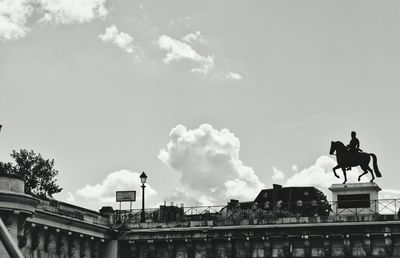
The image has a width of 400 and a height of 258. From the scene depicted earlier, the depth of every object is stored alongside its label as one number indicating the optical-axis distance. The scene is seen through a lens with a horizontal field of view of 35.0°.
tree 75.69
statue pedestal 40.91
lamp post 41.56
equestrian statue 40.97
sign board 45.88
